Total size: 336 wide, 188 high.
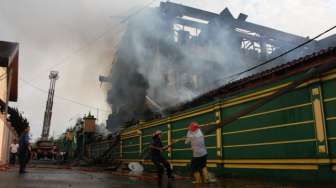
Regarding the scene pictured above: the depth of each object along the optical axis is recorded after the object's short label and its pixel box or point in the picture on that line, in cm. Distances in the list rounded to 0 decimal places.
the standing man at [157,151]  860
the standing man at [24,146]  1141
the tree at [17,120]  2291
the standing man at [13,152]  1761
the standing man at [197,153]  738
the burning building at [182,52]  2461
